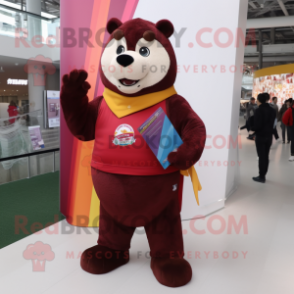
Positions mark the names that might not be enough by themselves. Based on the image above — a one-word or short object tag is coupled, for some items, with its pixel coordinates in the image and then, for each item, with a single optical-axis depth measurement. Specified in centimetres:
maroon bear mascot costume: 174
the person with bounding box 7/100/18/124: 775
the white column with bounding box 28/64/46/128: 959
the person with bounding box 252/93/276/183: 446
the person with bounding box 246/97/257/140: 952
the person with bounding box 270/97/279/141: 874
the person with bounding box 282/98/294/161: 624
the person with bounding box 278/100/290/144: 884
